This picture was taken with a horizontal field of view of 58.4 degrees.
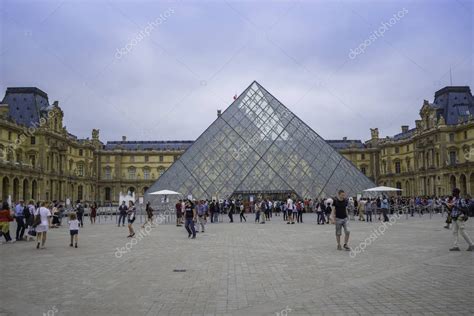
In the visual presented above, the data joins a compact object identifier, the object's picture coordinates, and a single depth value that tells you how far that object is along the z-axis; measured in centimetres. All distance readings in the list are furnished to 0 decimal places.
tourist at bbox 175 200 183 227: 1741
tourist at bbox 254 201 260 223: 1916
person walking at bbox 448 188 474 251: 846
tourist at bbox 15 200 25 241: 1261
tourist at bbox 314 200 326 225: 1742
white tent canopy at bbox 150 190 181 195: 2220
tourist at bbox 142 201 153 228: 1572
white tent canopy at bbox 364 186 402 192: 2222
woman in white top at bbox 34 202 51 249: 1001
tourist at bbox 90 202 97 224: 2139
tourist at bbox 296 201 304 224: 1860
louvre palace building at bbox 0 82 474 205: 2497
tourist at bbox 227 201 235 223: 1983
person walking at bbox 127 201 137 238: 1208
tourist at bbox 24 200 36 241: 1289
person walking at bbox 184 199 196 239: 1211
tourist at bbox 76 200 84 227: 1798
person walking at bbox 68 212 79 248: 1003
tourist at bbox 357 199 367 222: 1958
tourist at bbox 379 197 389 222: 1788
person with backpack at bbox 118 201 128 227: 1777
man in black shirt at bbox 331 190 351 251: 902
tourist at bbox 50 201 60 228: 1730
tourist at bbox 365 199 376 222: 1858
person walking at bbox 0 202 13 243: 1129
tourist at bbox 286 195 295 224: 1803
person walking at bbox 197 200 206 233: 1435
